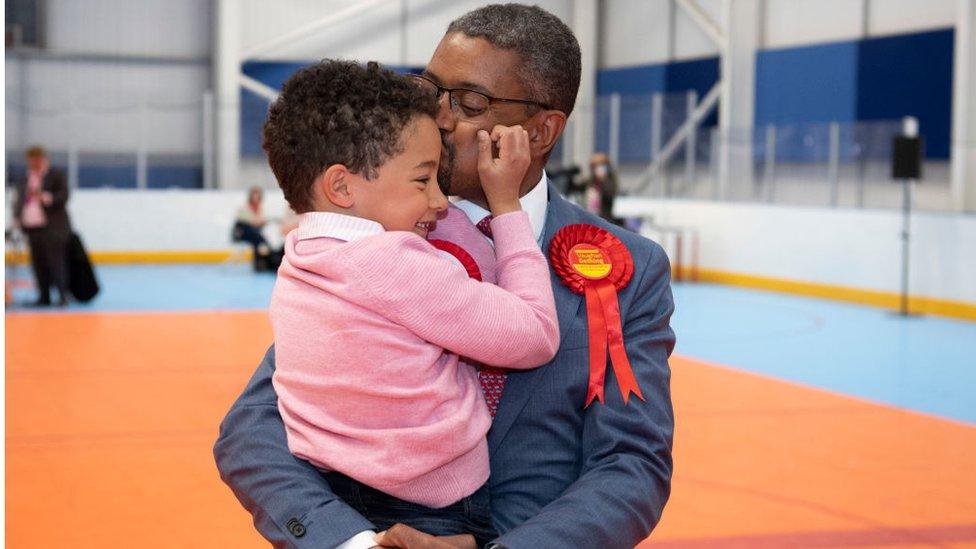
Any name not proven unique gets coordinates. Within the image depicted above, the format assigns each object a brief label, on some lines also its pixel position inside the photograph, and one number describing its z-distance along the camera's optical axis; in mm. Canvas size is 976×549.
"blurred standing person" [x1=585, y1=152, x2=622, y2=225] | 16062
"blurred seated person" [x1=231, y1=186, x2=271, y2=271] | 16625
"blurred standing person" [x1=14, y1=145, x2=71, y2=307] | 12375
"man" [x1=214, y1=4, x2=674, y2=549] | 1705
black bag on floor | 12797
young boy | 1659
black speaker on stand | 12508
